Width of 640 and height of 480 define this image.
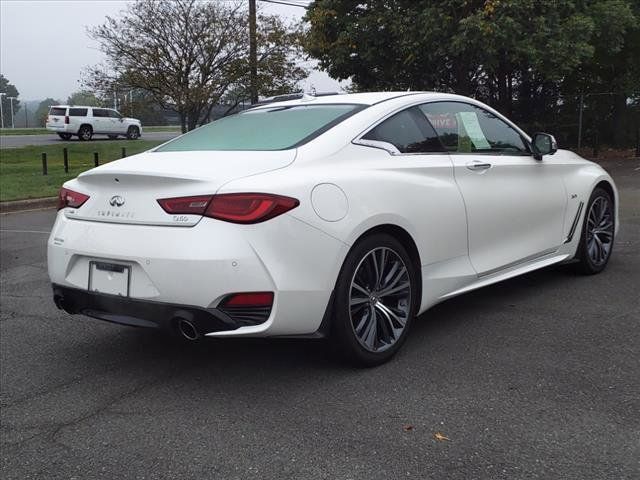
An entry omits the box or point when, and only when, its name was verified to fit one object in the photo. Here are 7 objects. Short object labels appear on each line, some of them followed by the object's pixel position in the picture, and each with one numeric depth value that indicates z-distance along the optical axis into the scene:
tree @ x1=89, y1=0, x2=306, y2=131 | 18.34
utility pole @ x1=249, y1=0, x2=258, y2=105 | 18.42
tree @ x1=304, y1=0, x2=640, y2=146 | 15.30
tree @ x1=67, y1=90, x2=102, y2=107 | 19.96
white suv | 33.47
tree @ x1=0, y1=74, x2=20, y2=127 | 78.60
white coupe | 3.09
